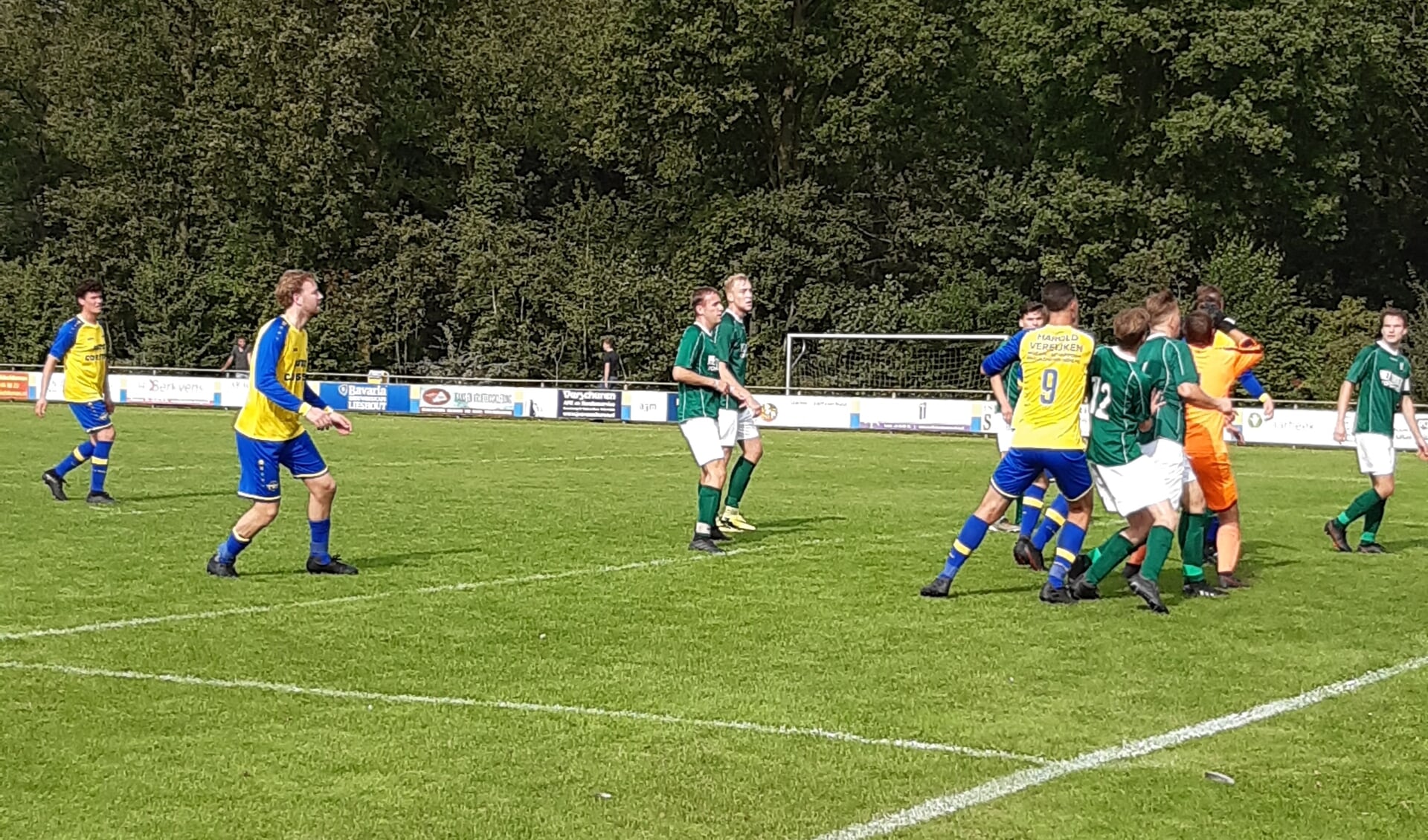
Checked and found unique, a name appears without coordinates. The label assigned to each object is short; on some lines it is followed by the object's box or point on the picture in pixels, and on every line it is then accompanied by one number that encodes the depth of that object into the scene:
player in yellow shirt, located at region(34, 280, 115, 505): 17.09
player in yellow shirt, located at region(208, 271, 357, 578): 11.35
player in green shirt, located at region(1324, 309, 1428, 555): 13.94
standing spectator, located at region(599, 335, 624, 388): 45.00
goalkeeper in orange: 11.80
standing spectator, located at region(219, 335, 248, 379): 45.69
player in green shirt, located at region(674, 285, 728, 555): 13.74
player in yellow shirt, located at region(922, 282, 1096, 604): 10.47
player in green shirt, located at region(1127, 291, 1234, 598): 10.43
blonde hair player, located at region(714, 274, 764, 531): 13.88
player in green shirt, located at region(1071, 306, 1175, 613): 10.48
